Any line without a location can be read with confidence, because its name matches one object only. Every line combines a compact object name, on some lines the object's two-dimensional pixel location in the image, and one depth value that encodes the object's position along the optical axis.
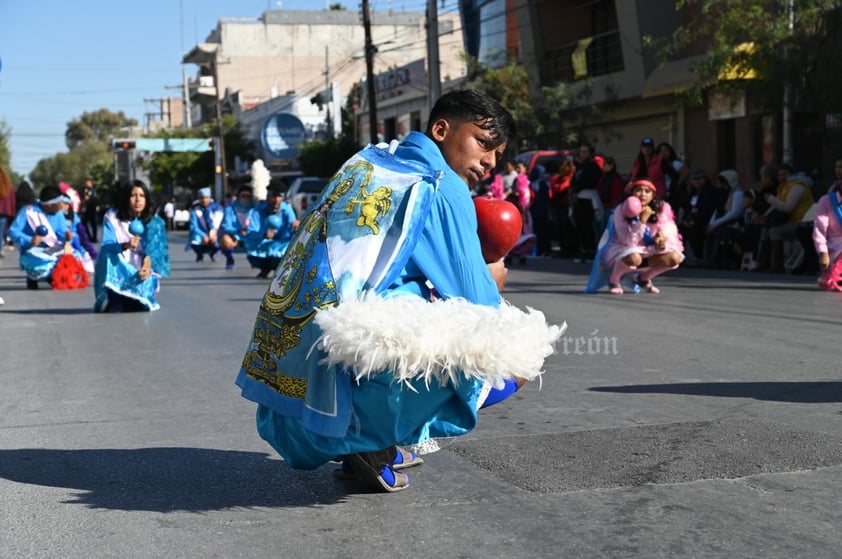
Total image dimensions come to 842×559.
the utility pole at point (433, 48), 32.59
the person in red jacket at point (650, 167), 20.36
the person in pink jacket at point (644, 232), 14.58
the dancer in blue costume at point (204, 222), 26.55
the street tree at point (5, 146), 75.19
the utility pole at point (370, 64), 37.00
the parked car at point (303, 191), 38.06
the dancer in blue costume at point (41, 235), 19.41
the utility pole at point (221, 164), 65.94
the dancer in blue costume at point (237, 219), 23.71
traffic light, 68.06
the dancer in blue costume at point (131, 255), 13.80
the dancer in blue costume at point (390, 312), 4.46
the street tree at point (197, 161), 74.94
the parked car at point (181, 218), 54.06
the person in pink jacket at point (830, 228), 14.66
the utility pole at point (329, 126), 66.44
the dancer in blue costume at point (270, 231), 19.75
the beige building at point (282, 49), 86.38
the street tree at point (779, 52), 19.64
